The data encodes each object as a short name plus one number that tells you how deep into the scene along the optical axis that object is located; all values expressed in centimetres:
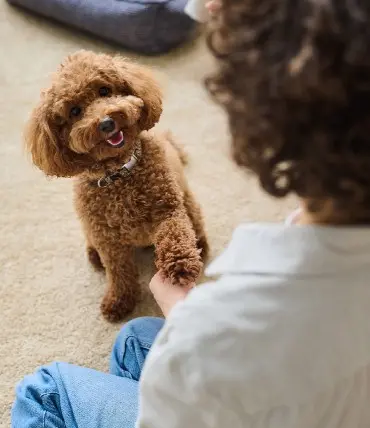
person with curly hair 46
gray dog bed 168
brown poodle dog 107
